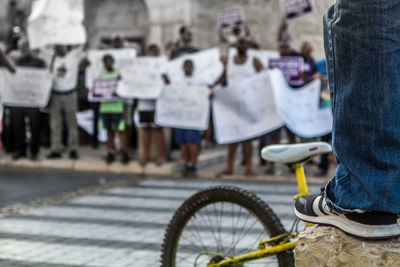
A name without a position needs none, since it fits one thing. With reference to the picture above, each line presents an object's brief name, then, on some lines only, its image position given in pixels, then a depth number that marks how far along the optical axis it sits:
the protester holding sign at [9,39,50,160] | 11.55
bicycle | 2.83
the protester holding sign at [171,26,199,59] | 10.63
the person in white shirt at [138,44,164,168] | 10.68
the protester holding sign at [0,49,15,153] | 11.24
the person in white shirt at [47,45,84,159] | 11.43
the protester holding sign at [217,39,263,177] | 9.66
